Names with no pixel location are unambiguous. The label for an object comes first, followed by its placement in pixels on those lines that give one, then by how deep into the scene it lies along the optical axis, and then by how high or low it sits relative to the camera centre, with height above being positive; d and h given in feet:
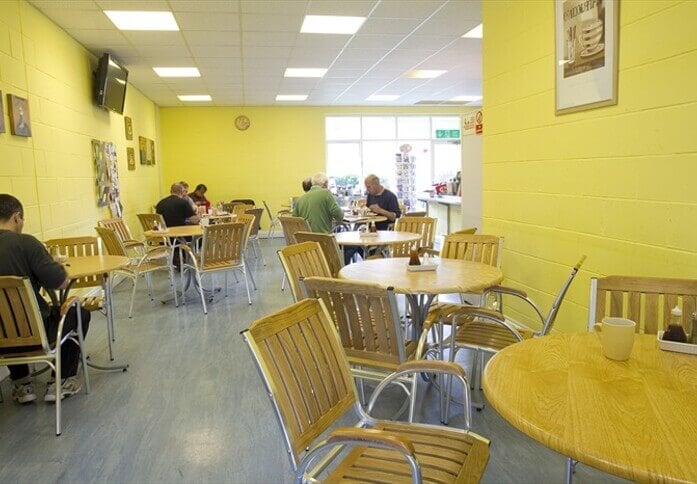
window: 38.24 +2.44
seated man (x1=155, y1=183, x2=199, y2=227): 20.31 -1.00
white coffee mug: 4.64 -1.57
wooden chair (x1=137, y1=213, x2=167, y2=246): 19.13 -1.45
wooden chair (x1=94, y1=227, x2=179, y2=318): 14.82 -2.50
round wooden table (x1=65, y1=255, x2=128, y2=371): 10.00 -1.65
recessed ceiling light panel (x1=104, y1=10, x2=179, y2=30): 15.76 +5.49
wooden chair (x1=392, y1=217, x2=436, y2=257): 15.35 -1.75
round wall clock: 35.73 +4.39
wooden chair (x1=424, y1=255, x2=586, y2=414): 7.89 -2.69
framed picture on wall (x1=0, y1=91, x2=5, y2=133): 12.12 +1.77
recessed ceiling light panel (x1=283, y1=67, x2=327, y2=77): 24.42 +5.49
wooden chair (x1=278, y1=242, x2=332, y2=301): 8.84 -1.51
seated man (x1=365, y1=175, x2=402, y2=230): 20.59 -0.95
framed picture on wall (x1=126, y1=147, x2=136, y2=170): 25.53 +1.56
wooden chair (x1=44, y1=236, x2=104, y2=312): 12.57 -1.50
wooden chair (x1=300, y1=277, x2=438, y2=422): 6.43 -1.95
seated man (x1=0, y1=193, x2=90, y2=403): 8.57 -1.40
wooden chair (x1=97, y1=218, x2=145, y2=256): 17.34 -1.52
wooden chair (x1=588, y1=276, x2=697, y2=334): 5.95 -1.62
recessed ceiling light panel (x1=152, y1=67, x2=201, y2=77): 23.53 +5.54
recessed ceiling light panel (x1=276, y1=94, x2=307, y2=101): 31.94 +5.53
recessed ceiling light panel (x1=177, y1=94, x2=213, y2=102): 31.08 +5.59
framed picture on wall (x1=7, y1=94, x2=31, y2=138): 12.73 +1.99
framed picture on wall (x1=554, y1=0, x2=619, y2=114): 9.01 +2.28
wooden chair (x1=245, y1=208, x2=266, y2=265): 23.74 -2.32
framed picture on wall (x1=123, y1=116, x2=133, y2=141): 25.17 +3.13
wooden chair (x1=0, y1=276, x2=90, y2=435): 7.89 -2.31
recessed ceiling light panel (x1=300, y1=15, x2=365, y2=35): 16.99 +5.50
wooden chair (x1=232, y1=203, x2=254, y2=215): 26.13 -1.32
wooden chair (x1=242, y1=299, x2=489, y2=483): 4.22 -2.14
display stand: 38.63 +0.21
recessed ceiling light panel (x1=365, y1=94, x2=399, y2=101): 33.30 +5.54
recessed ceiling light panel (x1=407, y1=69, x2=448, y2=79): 25.89 +5.48
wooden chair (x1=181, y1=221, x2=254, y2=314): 15.79 -2.15
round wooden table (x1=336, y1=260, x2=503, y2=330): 7.85 -1.73
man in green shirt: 17.22 -1.01
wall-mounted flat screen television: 19.19 +4.24
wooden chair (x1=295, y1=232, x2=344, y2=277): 12.67 -1.68
